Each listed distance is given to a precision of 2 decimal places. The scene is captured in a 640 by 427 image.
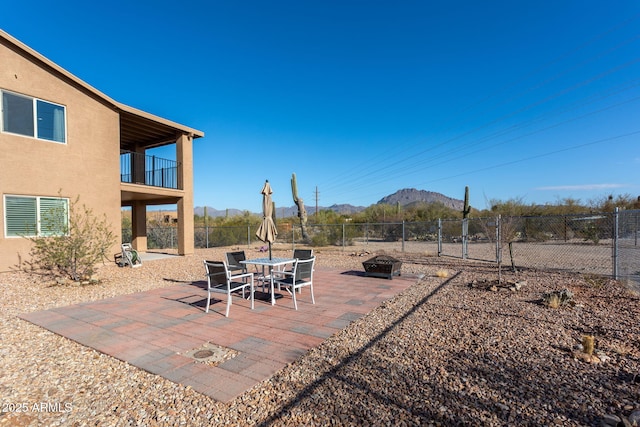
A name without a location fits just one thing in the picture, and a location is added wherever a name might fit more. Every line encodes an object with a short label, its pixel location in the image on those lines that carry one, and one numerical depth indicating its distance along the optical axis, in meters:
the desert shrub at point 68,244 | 8.57
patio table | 6.29
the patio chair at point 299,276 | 6.12
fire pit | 9.18
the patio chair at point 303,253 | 7.81
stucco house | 9.19
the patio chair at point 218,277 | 5.60
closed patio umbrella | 7.39
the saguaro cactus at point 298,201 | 25.92
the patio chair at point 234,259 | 7.79
